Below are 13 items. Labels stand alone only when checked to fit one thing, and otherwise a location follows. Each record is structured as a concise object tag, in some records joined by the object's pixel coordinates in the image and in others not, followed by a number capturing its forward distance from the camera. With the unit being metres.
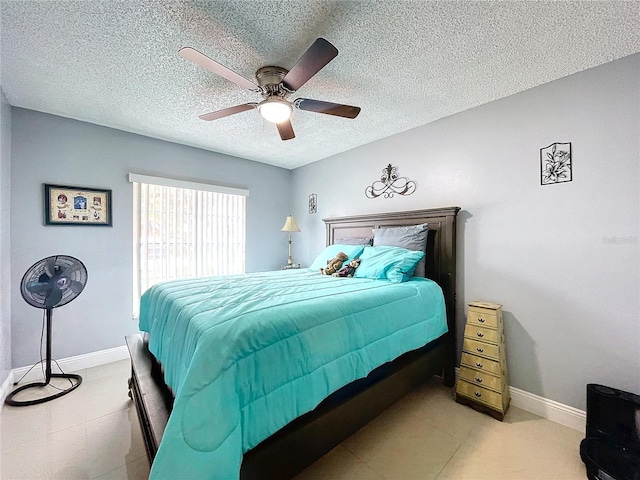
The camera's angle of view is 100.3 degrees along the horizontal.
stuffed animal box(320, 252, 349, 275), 2.70
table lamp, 3.99
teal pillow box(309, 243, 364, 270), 2.81
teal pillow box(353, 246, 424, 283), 2.26
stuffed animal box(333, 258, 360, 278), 2.55
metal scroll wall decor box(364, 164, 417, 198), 2.96
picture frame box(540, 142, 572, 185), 1.94
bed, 1.13
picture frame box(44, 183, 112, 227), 2.58
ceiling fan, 1.46
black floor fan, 2.13
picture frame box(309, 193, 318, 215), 4.12
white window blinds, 3.14
